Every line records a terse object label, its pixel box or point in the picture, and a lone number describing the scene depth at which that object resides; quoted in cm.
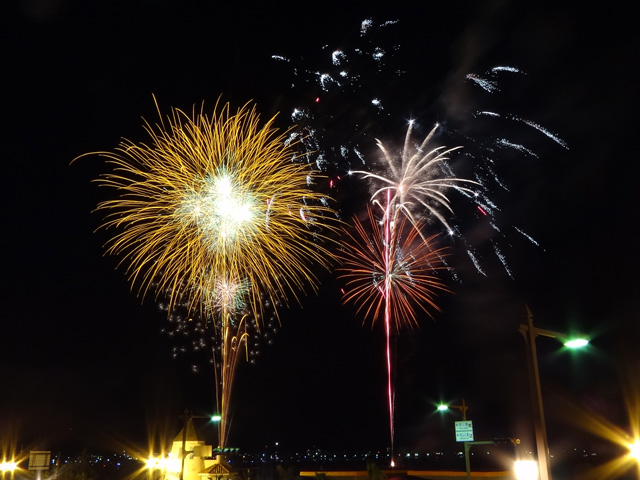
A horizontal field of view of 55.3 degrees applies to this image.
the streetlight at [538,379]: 977
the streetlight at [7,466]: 4413
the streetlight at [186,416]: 2645
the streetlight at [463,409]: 1855
